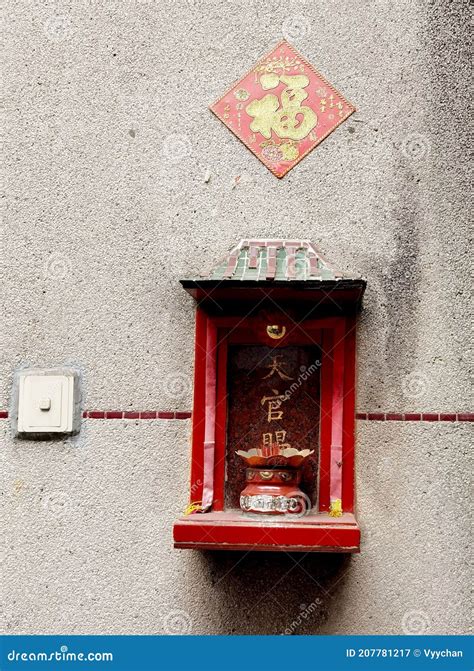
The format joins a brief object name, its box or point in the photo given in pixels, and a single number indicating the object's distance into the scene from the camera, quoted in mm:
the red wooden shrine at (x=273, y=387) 2277
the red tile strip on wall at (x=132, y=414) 2473
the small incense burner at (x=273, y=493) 2248
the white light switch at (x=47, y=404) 2488
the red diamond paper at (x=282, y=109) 2562
